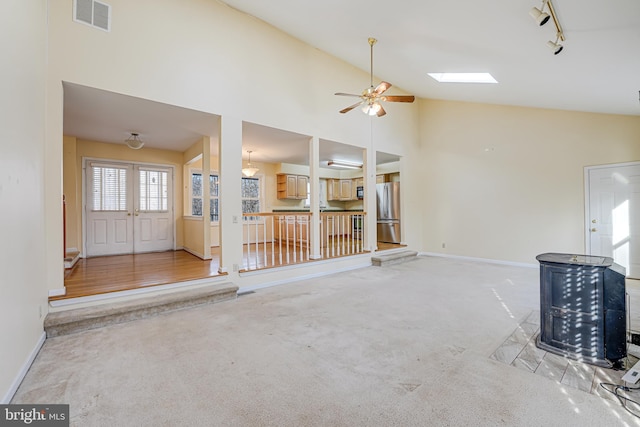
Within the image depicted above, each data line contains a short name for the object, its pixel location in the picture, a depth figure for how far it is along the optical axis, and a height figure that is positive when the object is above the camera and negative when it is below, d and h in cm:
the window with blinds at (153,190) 649 +54
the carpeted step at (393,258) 626 -111
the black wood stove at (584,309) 222 -84
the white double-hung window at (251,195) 823 +52
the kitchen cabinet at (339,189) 996 +81
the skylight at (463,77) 490 +250
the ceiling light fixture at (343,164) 836 +149
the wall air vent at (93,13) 308 +228
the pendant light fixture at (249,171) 709 +105
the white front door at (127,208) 589 +12
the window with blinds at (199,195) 721 +46
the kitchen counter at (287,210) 875 +6
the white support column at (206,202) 533 +20
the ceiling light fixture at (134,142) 501 +128
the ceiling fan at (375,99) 409 +174
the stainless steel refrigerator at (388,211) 785 +0
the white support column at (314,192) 529 +37
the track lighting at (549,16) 254 +183
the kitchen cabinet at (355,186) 968 +89
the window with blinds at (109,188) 591 +54
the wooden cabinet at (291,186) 848 +80
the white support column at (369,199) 639 +28
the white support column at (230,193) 420 +30
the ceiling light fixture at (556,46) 299 +179
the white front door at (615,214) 484 -9
